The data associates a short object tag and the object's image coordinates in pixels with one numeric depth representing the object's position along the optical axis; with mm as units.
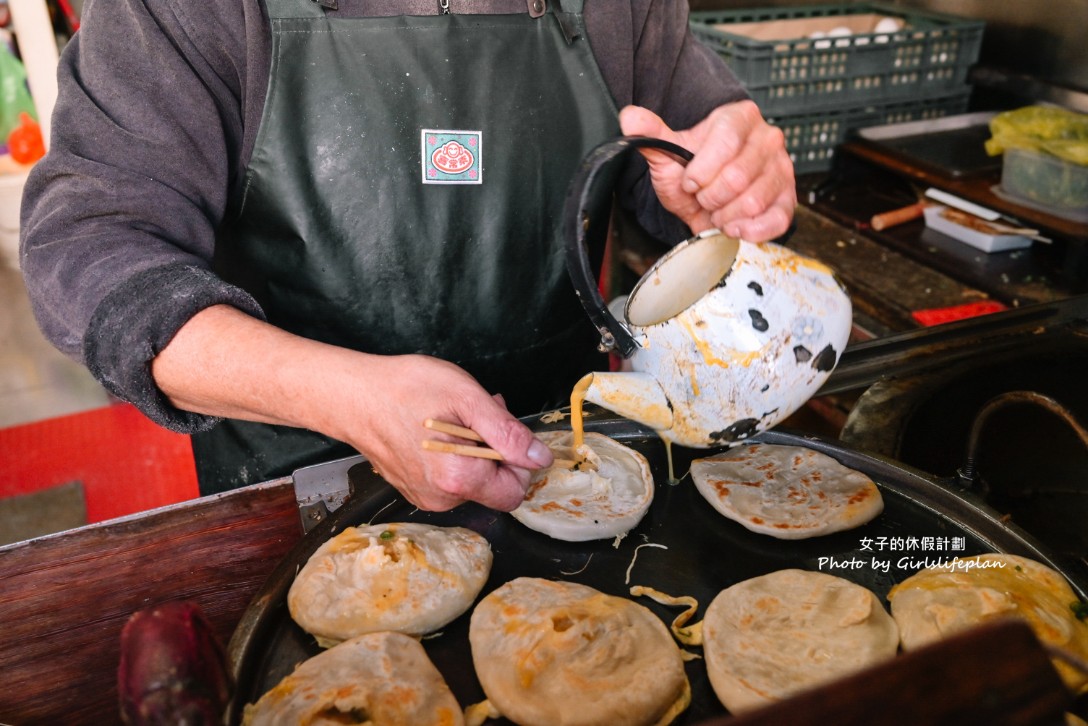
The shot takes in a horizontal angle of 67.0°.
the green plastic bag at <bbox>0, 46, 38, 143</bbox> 3729
